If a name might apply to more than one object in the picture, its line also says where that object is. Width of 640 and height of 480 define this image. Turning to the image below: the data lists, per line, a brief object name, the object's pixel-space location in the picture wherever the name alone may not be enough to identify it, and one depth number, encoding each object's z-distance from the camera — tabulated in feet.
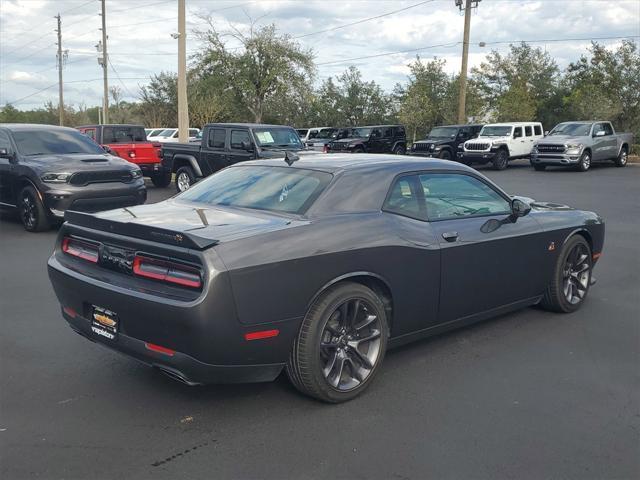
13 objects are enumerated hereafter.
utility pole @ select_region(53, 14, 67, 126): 170.50
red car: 56.24
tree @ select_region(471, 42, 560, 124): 137.49
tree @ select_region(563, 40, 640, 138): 106.42
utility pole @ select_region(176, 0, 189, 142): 63.05
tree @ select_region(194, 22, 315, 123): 117.70
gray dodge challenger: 11.34
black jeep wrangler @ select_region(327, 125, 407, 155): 91.45
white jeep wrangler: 82.69
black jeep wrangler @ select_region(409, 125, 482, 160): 86.17
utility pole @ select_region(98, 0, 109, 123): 129.18
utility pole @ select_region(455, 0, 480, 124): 100.22
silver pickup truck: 77.71
